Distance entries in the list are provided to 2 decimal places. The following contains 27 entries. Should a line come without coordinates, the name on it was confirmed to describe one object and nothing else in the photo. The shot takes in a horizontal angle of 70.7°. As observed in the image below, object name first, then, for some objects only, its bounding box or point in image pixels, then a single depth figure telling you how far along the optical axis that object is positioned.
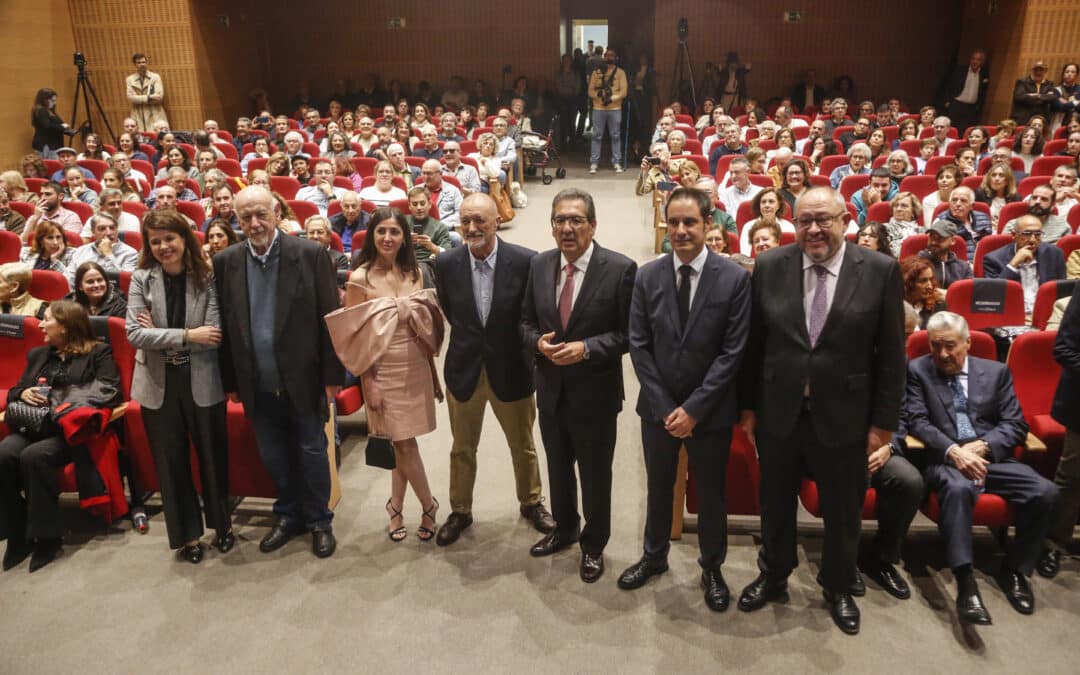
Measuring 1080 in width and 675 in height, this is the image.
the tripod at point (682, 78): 11.45
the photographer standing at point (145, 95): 9.87
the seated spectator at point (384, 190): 5.59
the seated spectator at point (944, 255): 3.87
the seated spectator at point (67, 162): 7.14
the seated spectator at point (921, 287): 3.37
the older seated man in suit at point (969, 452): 2.54
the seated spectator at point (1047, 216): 4.60
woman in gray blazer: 2.67
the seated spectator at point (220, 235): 3.66
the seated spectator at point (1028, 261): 4.12
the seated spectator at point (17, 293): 3.85
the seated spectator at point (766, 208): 4.46
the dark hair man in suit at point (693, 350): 2.31
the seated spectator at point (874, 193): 5.41
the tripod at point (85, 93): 9.49
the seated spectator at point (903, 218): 4.71
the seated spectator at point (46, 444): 2.93
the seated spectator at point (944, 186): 5.38
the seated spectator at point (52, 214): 5.49
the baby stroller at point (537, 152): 9.02
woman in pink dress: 2.72
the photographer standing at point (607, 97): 9.41
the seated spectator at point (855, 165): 6.28
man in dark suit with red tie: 2.50
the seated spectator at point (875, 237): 3.74
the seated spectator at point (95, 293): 3.43
